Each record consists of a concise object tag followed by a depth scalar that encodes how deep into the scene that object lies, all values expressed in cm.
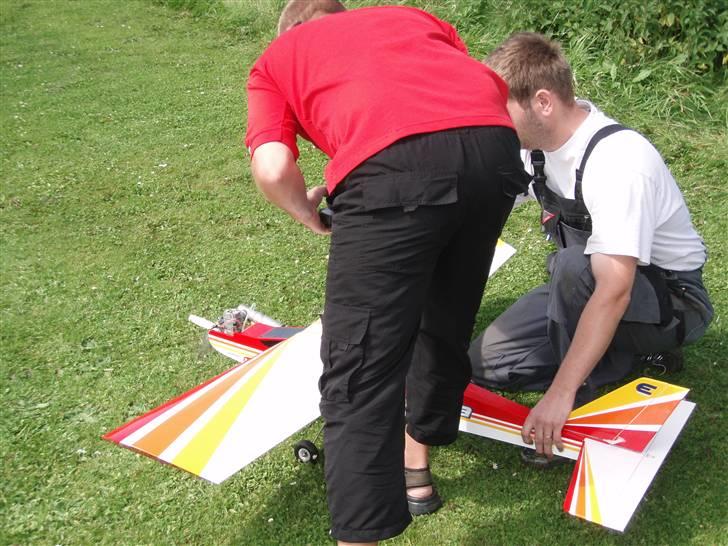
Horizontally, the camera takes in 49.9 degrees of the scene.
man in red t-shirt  237
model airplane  290
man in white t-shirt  300
